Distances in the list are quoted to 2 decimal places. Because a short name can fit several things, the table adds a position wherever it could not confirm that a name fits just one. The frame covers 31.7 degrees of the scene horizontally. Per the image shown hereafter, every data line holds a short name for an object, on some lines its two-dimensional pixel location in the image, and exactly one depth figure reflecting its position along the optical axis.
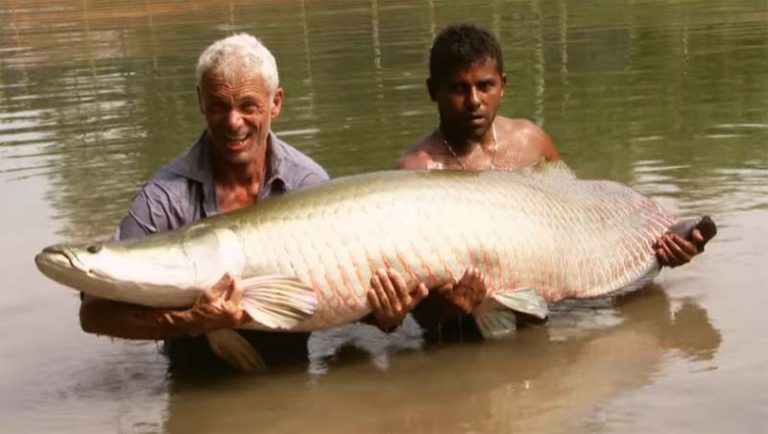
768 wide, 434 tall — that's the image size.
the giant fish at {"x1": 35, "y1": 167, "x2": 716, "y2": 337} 3.82
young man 5.04
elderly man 3.96
